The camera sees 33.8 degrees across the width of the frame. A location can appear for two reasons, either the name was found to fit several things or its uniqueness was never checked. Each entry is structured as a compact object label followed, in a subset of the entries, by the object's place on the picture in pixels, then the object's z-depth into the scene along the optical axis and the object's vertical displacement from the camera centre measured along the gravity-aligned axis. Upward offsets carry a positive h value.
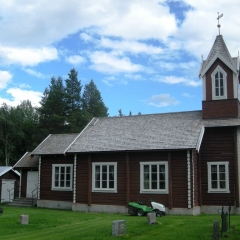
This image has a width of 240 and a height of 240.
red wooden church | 24.95 +0.96
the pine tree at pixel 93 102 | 68.38 +12.42
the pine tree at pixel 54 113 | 61.92 +9.66
